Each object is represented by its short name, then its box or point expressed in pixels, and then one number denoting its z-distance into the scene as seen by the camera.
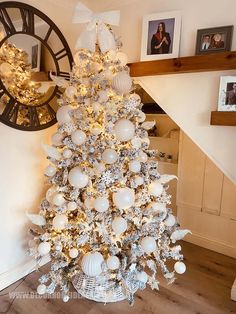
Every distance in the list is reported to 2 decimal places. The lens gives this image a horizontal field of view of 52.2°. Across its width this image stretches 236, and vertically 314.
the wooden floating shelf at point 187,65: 1.49
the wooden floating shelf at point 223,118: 1.49
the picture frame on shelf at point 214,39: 1.53
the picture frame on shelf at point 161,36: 1.71
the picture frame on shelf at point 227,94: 1.51
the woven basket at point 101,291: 1.78
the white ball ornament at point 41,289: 1.64
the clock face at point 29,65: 1.69
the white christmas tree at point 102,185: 1.52
